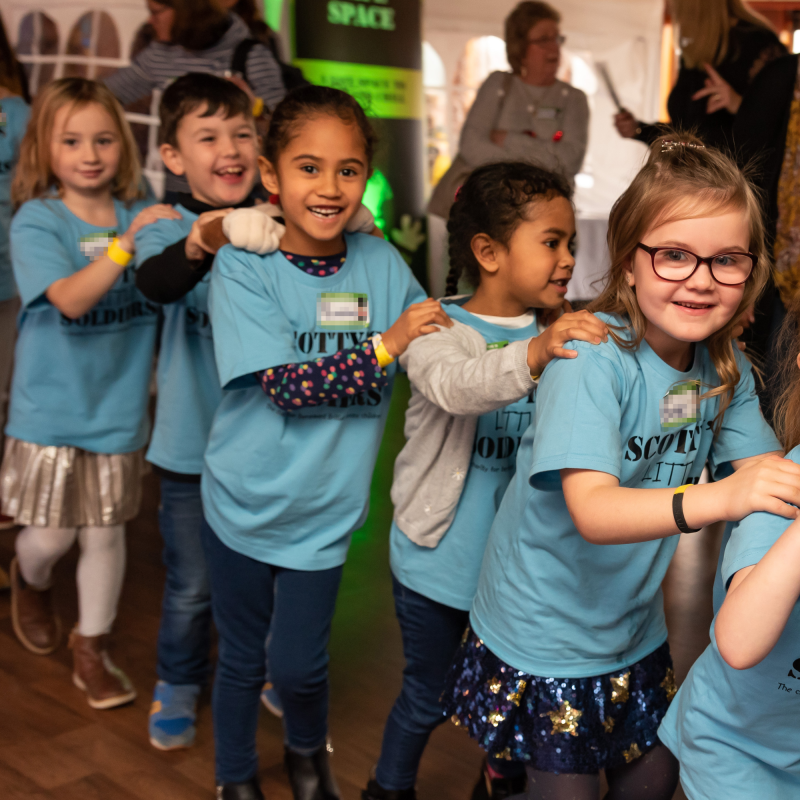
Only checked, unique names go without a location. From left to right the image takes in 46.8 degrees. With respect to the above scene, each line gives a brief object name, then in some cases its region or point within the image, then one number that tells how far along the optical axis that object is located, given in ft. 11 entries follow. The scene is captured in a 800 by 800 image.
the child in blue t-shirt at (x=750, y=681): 2.85
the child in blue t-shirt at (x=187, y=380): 6.54
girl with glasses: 3.75
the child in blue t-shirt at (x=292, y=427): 5.21
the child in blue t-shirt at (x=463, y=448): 5.04
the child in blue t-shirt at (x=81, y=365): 6.92
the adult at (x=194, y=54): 9.74
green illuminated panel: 18.35
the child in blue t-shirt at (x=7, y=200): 8.99
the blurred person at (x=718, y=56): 9.44
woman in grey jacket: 11.40
